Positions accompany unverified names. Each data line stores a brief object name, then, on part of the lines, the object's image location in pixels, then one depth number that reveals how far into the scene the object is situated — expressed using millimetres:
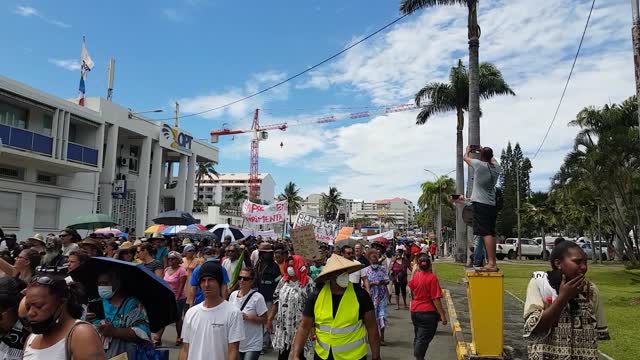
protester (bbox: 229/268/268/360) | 5723
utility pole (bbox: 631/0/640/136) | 10700
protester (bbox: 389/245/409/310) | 15078
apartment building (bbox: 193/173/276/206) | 156250
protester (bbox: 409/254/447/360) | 7488
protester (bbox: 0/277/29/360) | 3451
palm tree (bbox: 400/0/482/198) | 16534
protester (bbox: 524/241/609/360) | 3061
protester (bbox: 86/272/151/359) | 3697
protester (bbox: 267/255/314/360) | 7191
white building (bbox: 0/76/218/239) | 22141
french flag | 27312
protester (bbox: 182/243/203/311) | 9333
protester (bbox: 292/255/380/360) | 4340
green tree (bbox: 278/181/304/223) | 100125
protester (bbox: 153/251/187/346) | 9117
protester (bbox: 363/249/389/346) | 9852
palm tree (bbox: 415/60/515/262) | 31031
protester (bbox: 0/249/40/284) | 6305
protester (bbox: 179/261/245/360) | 4152
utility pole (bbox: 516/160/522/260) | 42888
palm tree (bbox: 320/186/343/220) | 113312
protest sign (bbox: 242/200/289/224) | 23469
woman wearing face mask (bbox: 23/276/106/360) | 2654
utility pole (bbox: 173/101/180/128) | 37188
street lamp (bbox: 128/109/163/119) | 30109
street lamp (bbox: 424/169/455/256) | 58019
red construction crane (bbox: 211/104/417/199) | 121812
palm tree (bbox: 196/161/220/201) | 71562
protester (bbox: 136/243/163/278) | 8726
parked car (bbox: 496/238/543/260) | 44250
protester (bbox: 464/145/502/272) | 6750
